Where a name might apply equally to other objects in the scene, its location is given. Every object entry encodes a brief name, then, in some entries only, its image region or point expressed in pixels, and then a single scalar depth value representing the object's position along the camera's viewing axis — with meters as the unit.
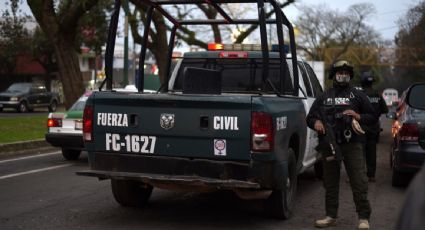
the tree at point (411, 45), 44.75
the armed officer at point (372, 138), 9.66
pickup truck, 5.80
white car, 11.59
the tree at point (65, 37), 19.11
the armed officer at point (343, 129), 6.16
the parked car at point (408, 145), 8.10
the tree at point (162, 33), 24.94
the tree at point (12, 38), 44.47
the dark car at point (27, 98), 33.56
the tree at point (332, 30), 86.19
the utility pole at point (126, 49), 22.44
